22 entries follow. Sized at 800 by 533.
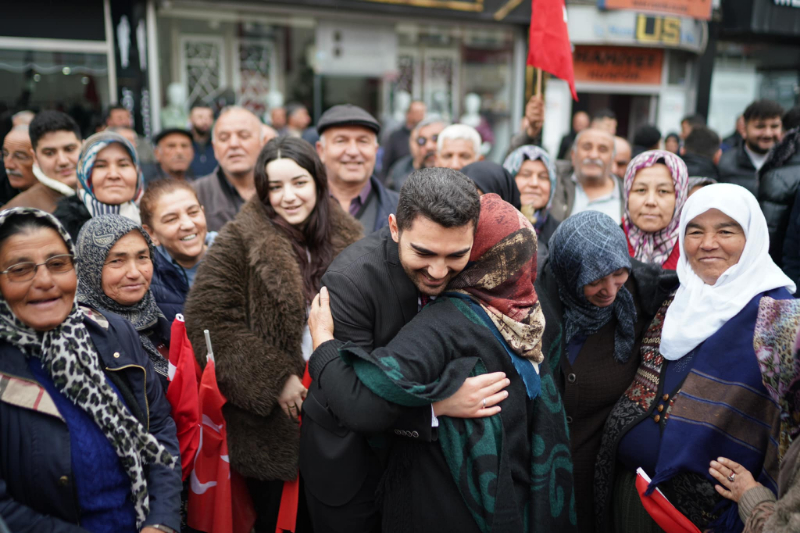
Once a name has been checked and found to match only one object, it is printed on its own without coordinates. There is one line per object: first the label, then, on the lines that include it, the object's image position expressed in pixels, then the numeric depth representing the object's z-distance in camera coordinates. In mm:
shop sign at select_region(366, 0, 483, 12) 9234
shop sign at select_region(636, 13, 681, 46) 11086
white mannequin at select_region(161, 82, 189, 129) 8281
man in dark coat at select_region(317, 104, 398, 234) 3684
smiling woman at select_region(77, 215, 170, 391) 2324
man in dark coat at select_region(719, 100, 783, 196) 5242
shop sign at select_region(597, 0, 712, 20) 10641
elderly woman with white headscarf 1940
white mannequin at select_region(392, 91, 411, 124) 9877
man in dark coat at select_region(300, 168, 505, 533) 1665
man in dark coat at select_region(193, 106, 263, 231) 4199
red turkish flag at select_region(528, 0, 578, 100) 3936
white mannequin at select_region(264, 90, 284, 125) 9195
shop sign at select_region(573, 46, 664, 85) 11492
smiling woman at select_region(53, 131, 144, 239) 3297
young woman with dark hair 2426
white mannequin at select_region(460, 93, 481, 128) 10523
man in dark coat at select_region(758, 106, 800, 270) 3775
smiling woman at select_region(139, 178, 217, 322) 2898
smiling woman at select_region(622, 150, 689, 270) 3039
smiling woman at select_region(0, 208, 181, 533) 1634
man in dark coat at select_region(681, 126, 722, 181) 5508
